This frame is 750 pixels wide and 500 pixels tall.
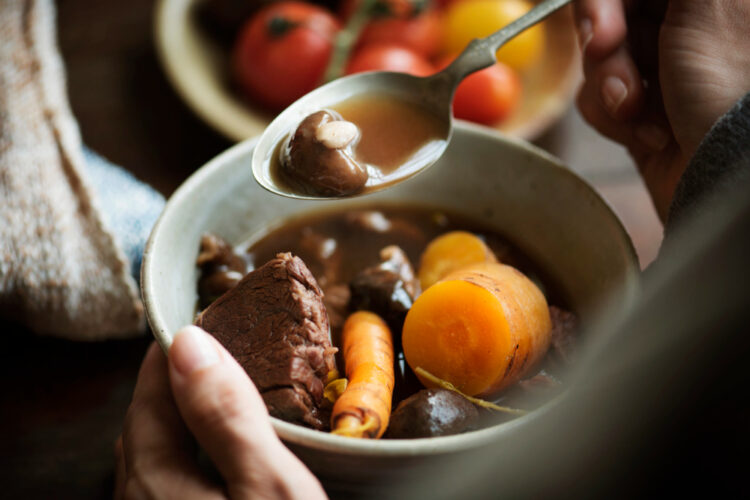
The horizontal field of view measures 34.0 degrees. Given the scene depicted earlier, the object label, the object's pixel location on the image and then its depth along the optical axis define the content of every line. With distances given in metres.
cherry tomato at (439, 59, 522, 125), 0.47
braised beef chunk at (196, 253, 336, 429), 0.32
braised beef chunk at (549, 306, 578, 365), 0.35
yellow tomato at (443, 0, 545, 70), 0.49
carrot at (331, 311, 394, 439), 0.31
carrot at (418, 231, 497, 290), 0.37
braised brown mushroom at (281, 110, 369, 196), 0.34
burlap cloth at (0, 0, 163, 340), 0.38
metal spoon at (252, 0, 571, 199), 0.35
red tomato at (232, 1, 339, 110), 0.48
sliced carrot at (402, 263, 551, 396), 0.33
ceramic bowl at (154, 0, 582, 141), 0.47
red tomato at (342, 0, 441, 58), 0.50
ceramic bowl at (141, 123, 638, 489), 0.33
